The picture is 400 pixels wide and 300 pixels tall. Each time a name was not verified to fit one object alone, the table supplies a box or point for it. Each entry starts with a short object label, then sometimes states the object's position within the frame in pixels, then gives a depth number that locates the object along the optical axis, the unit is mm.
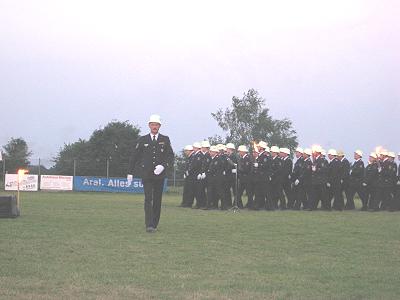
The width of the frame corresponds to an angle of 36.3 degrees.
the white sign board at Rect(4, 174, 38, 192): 35625
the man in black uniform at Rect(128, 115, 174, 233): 12062
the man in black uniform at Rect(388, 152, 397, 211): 21531
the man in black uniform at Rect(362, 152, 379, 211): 21527
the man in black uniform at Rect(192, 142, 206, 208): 21600
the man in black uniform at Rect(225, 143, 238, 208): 20850
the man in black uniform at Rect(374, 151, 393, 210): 21386
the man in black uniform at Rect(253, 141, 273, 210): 20609
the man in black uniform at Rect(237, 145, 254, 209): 20938
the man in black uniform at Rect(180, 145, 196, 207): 22125
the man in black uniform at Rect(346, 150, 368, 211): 22094
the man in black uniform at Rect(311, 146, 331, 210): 20953
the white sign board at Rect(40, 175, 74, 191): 37094
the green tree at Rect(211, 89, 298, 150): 67562
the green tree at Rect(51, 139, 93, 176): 40719
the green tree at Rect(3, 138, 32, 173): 40406
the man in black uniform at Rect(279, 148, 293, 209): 21234
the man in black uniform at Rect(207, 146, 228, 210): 20625
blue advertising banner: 38625
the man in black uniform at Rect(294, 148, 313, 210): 21188
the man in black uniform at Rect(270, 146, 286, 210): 20891
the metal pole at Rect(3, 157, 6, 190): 36262
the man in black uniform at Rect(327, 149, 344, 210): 21359
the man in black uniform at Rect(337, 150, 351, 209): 21656
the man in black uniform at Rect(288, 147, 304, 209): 21375
